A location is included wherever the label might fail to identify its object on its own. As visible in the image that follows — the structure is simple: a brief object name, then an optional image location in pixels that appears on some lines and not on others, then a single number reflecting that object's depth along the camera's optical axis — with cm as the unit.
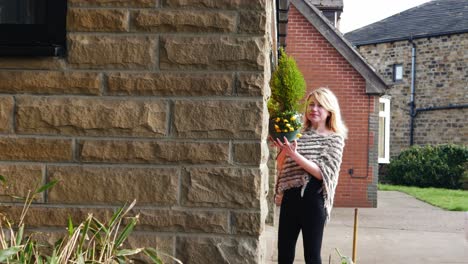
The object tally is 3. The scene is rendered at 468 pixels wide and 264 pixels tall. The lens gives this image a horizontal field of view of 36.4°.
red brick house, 1716
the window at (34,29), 314
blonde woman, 481
